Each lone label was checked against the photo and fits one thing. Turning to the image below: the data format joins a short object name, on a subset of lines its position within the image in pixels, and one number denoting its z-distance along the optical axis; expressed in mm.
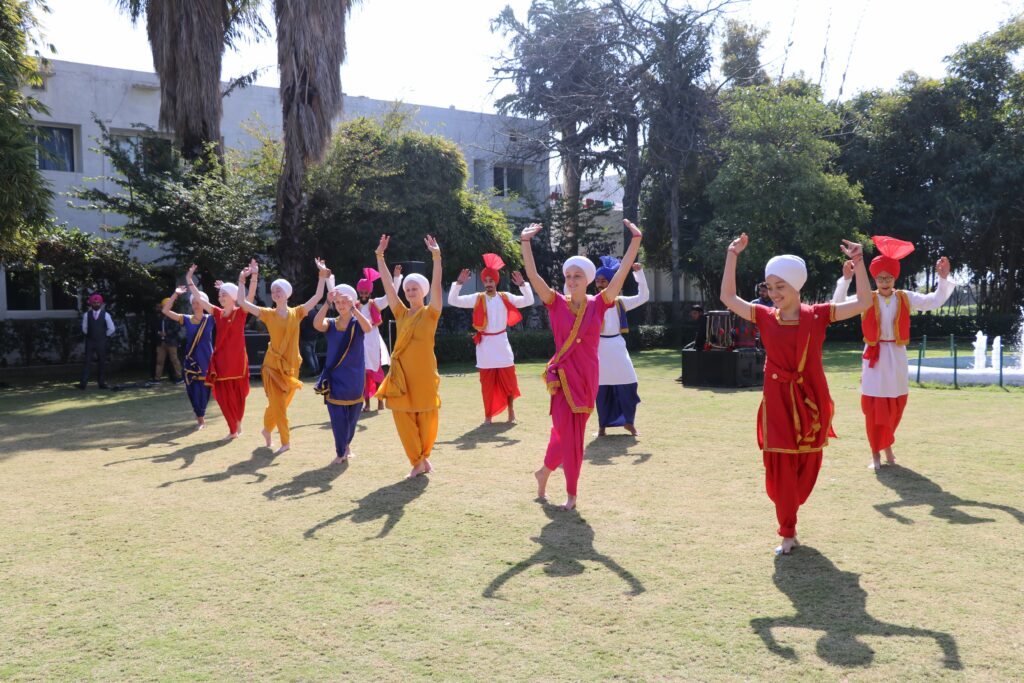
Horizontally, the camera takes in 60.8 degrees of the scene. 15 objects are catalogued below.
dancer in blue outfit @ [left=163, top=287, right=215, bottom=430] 10461
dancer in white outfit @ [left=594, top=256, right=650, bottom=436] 9531
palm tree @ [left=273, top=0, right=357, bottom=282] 18547
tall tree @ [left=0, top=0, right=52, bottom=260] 13727
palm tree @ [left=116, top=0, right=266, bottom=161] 19141
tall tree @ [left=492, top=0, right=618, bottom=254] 27750
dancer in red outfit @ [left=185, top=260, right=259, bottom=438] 9664
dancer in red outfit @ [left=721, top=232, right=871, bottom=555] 5035
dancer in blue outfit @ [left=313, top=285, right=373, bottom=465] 8102
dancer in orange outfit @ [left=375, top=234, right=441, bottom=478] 7316
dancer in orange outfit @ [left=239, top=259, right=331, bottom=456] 8695
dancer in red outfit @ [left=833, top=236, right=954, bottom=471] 7637
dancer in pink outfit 6070
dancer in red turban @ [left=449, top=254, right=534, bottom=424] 10836
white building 21422
